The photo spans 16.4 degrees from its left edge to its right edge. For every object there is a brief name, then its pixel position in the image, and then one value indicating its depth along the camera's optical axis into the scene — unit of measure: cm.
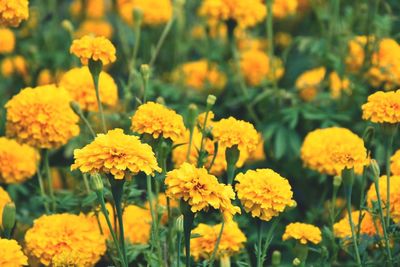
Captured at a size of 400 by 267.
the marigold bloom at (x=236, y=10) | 486
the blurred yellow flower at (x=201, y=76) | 541
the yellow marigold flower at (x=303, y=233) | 343
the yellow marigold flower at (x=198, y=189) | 290
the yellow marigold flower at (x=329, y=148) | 354
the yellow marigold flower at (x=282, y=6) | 546
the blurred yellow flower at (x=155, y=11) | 564
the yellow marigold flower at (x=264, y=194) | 309
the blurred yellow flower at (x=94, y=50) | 353
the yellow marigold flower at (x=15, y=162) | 412
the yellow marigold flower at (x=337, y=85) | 494
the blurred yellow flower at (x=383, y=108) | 333
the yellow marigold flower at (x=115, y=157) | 291
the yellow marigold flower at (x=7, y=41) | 542
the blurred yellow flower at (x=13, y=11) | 367
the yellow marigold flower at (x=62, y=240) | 356
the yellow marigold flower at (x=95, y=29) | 644
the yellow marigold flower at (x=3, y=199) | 378
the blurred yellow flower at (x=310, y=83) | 514
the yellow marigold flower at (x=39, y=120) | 386
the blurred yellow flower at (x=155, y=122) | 329
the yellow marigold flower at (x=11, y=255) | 320
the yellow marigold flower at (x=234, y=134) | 343
